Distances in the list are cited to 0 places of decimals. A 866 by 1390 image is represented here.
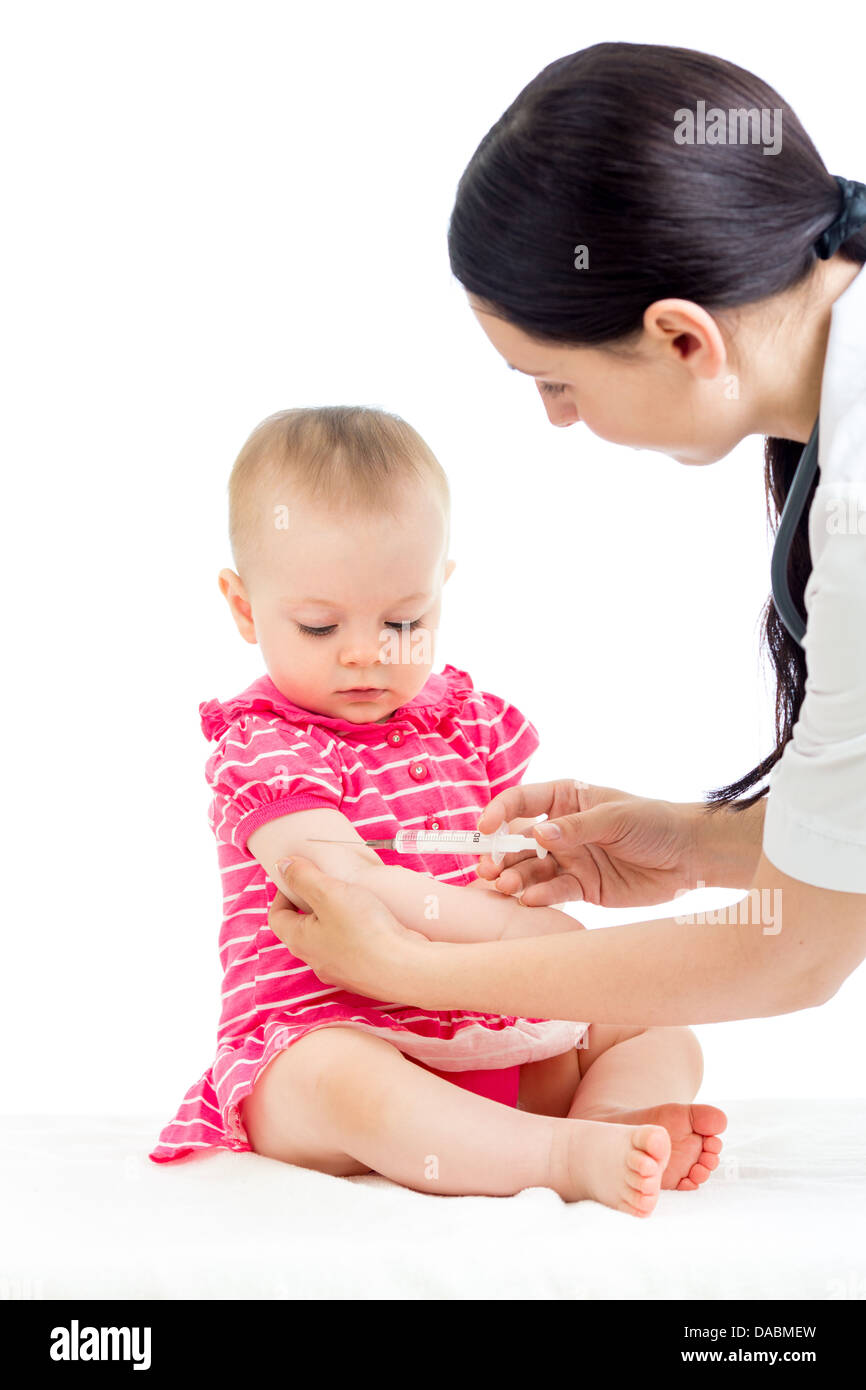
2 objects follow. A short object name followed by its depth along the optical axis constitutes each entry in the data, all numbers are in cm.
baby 147
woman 136
